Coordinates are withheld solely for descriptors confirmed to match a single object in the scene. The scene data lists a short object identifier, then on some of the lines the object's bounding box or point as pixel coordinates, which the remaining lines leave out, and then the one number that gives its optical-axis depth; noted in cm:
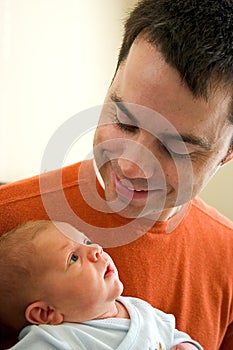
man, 90
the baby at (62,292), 90
